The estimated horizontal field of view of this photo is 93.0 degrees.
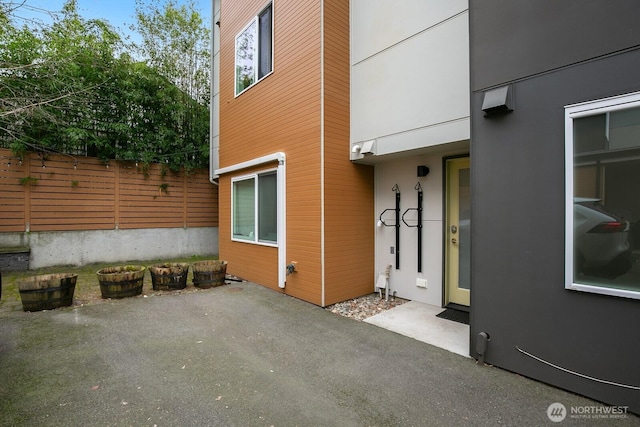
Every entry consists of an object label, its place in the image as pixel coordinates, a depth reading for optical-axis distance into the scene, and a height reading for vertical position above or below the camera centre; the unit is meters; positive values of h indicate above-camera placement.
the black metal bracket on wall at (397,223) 4.78 -0.18
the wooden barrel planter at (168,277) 5.26 -1.12
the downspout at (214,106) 8.16 +2.87
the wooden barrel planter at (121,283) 4.76 -1.12
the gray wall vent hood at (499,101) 2.55 +0.93
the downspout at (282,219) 5.03 -0.13
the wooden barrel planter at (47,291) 4.12 -1.09
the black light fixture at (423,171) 4.45 +0.59
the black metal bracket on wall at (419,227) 4.52 -0.24
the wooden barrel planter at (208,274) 5.47 -1.11
